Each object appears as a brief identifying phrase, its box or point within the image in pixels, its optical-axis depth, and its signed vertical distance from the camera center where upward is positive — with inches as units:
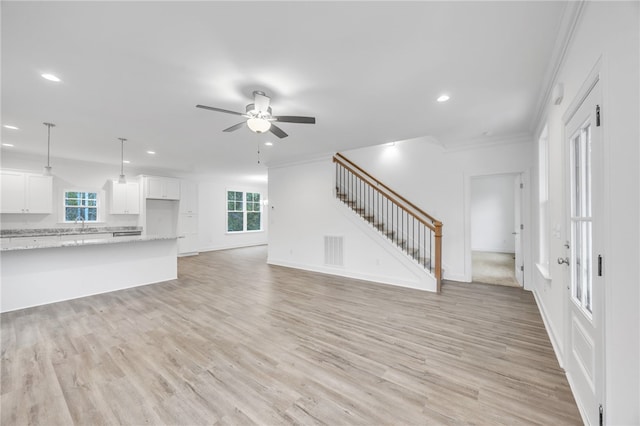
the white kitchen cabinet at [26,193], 203.7 +18.2
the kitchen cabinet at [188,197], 321.1 +22.0
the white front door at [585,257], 54.8 -11.8
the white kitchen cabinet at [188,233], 320.8 -26.1
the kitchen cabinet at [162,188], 287.6 +31.3
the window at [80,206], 244.8 +8.1
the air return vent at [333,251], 223.5 -34.1
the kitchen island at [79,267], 143.9 -36.9
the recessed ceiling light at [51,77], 99.3 +55.9
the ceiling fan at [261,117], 110.8 +44.1
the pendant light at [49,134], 152.1 +54.5
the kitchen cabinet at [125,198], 268.4 +17.6
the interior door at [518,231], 180.9 -13.0
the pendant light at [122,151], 187.0 +55.3
